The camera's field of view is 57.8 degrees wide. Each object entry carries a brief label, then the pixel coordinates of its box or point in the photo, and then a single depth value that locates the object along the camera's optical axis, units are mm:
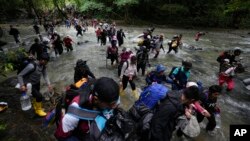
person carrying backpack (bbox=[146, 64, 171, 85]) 6458
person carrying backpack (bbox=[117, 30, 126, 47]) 16828
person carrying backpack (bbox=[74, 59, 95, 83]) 5527
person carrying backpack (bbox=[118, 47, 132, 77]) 9180
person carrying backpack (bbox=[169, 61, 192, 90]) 6195
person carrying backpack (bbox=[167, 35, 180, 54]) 14611
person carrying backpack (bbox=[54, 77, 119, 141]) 2209
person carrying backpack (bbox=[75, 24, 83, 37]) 21998
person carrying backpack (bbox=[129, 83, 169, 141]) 3279
